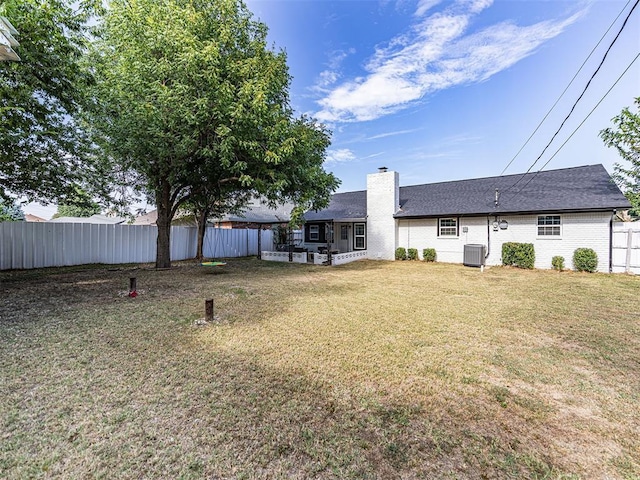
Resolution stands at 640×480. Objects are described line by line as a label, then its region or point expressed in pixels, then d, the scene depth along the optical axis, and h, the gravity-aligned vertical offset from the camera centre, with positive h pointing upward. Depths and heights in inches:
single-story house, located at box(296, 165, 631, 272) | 455.5 +35.1
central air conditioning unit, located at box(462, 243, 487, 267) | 510.9 -35.1
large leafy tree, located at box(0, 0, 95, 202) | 236.1 +133.0
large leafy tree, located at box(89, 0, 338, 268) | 318.7 +157.3
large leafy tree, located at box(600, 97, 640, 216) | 411.5 +130.5
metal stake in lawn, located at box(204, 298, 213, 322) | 201.9 -52.6
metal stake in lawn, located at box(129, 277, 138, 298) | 271.5 -50.8
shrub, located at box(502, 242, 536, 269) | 487.5 -33.0
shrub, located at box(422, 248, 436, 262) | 587.4 -38.4
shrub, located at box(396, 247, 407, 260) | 619.8 -38.2
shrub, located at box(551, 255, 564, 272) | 465.7 -43.9
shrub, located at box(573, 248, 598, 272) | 438.0 -37.5
